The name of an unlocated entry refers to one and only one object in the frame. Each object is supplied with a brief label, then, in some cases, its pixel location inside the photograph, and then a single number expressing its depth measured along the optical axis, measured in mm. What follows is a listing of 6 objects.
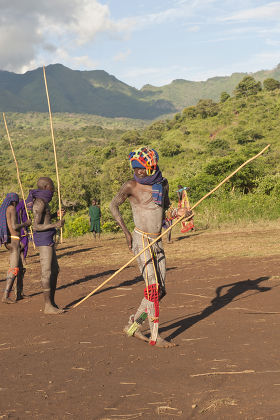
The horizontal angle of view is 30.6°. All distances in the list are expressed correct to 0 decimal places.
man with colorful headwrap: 5352
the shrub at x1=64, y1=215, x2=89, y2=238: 24312
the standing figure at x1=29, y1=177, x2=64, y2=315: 7211
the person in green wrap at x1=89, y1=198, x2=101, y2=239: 18297
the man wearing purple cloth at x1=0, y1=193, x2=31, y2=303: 8418
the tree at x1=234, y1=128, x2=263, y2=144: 60781
